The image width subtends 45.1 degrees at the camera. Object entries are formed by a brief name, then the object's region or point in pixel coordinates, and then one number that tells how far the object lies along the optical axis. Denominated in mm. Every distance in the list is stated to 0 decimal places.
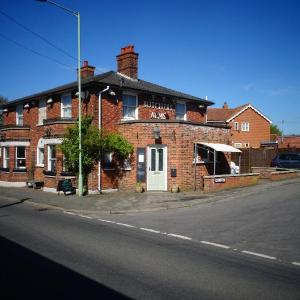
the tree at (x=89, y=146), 19219
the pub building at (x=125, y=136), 19984
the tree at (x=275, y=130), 103675
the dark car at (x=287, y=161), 26844
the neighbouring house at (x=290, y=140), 62675
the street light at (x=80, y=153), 17688
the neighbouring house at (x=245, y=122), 53656
